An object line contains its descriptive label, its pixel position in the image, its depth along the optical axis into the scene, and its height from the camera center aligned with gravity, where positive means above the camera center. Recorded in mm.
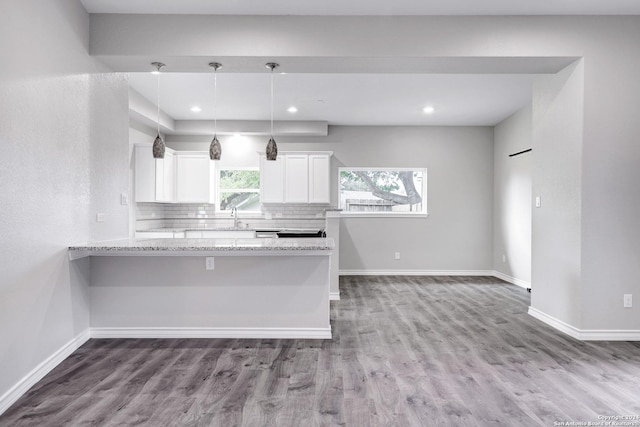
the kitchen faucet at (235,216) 6875 -111
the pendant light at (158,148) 3268 +518
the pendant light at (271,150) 3334 +511
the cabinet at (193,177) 6566 +552
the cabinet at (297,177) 6574 +555
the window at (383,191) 7102 +349
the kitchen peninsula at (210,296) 3410 -758
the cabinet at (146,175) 5980 +534
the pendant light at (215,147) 3277 +530
